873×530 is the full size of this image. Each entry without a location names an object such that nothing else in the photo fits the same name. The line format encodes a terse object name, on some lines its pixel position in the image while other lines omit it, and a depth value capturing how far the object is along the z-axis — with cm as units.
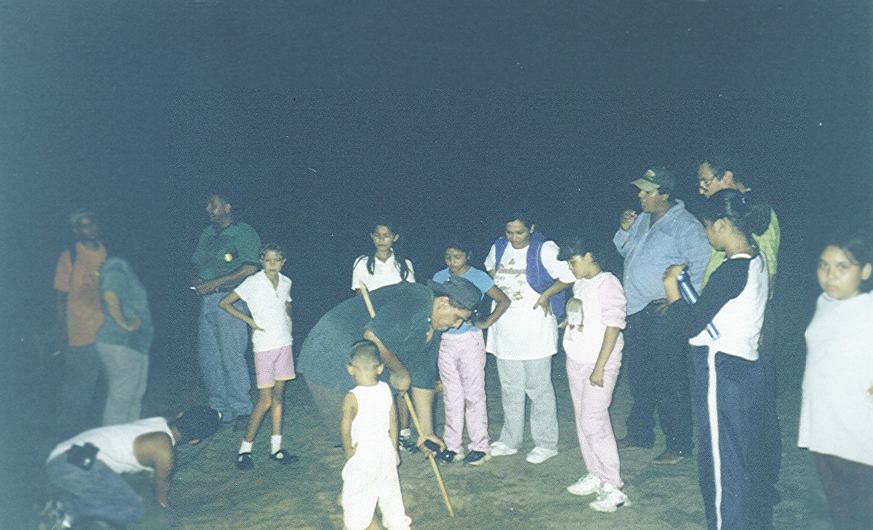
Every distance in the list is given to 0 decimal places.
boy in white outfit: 382
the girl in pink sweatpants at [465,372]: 506
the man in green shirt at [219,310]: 589
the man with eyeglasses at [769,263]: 409
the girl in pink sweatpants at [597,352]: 441
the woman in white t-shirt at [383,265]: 547
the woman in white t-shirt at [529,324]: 506
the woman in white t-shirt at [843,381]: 313
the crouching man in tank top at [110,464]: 394
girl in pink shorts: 531
